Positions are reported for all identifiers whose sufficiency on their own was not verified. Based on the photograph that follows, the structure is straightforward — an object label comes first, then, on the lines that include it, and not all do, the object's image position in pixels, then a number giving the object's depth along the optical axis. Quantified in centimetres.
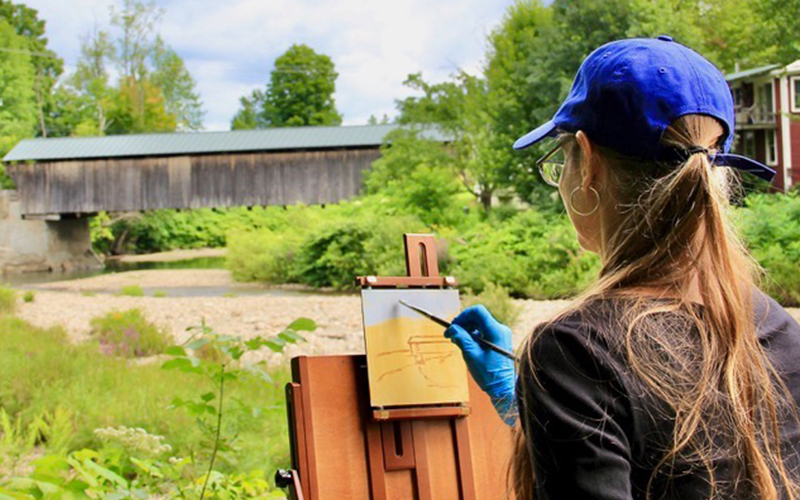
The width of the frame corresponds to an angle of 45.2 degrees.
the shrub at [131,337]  1079
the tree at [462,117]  2489
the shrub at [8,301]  1627
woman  108
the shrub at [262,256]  2570
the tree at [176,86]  5325
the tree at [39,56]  4850
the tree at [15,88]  4138
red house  2442
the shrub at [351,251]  2161
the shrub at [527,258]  1747
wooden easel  191
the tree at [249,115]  6769
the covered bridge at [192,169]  3231
